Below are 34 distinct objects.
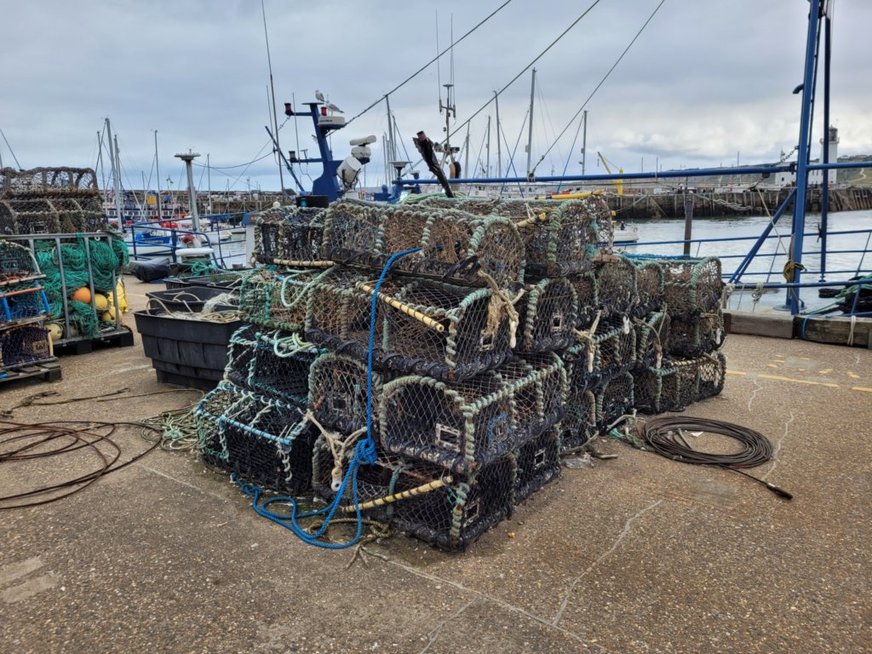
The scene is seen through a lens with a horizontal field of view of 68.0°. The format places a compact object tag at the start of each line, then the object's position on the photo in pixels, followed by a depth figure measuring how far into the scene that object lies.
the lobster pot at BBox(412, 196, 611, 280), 4.05
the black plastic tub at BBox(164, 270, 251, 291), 7.66
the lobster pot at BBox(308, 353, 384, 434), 3.83
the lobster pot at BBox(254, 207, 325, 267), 4.84
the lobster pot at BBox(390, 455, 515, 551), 3.42
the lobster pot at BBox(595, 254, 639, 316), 5.00
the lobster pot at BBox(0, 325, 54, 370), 6.71
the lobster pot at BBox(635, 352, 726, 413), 5.68
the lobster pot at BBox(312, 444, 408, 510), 3.68
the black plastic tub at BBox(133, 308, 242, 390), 5.90
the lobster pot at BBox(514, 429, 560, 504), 4.00
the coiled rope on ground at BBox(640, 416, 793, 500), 4.62
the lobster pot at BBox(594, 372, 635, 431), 5.28
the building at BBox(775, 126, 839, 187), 51.10
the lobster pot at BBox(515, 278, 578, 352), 3.87
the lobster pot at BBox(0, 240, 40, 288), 6.92
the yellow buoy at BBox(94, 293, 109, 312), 8.20
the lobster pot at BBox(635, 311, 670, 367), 5.44
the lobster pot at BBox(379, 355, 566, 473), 3.35
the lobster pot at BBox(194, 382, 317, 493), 4.05
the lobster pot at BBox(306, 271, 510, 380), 3.38
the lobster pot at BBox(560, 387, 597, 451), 4.78
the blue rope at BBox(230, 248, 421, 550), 3.59
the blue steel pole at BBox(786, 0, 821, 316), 8.76
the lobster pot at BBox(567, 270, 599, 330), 4.68
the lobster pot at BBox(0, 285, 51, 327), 6.46
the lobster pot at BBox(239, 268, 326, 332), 4.49
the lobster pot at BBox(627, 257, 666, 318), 5.54
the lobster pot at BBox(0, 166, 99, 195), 8.32
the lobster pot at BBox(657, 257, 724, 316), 5.86
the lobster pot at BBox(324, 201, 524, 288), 3.54
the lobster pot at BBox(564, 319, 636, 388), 4.61
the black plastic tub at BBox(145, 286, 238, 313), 6.66
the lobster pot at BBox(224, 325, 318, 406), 4.35
